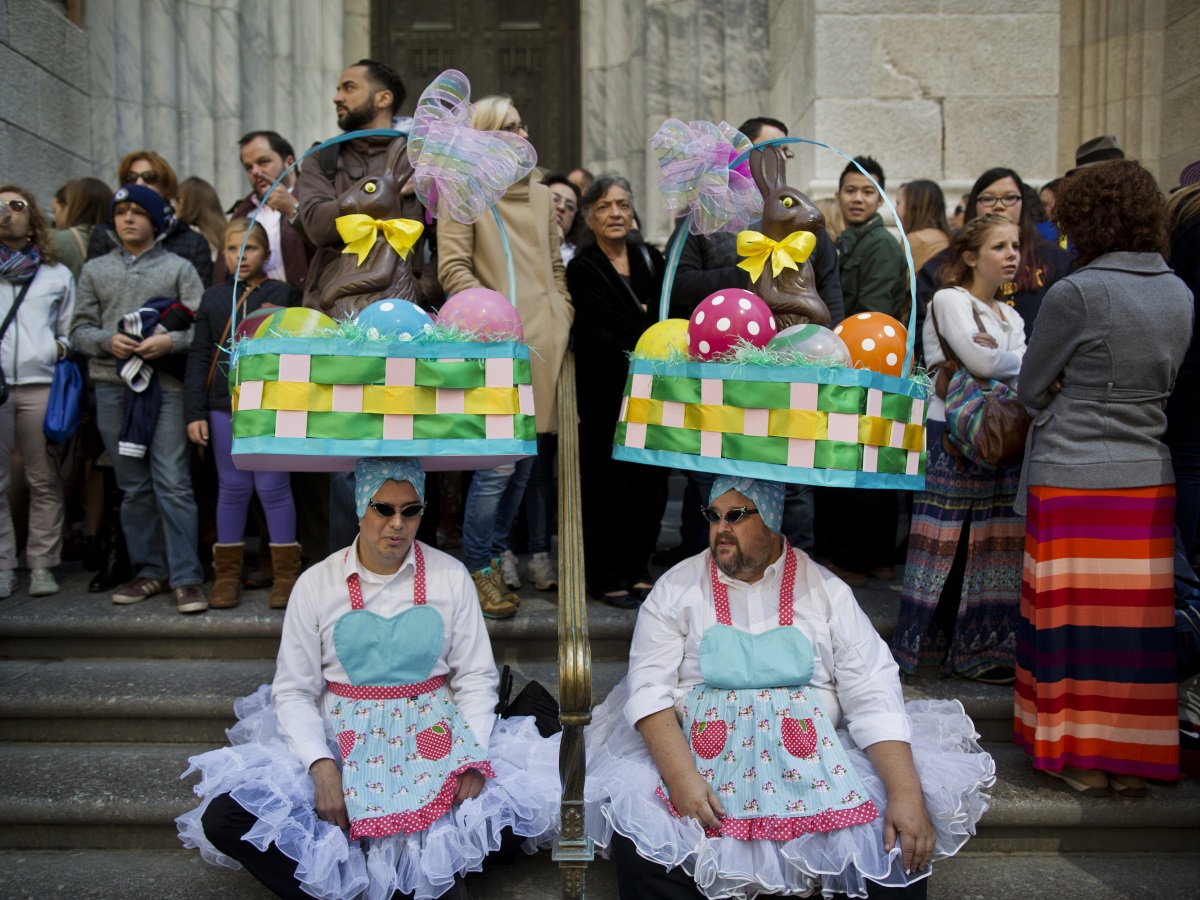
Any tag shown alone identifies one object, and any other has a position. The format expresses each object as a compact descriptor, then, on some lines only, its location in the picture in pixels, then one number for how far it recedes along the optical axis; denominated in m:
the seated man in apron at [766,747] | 2.83
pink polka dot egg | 2.96
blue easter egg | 2.97
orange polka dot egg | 3.01
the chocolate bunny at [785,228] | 3.45
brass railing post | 2.93
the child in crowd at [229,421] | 4.80
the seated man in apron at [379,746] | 2.93
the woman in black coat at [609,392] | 4.78
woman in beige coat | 4.22
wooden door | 8.66
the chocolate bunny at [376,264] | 3.55
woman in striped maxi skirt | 3.55
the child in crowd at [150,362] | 4.99
